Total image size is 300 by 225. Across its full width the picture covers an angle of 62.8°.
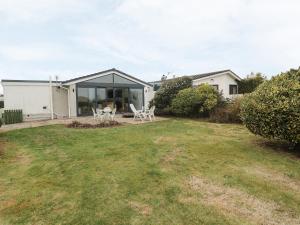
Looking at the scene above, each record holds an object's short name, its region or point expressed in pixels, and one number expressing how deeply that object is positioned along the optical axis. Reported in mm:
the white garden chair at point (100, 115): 14716
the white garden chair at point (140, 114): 15242
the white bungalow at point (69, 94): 17156
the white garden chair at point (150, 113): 15447
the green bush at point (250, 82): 23695
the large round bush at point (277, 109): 6469
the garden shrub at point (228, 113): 13734
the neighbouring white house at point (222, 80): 22195
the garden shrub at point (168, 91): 18528
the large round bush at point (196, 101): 15742
